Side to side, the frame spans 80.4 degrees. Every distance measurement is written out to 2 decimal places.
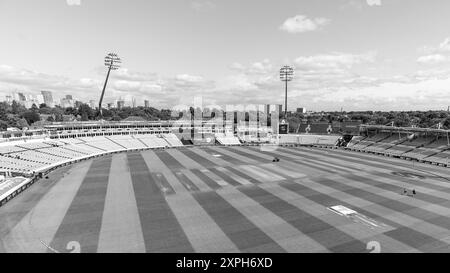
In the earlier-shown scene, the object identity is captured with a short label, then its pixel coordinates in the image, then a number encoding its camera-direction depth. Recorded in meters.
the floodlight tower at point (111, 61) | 92.94
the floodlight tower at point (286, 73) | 105.25
